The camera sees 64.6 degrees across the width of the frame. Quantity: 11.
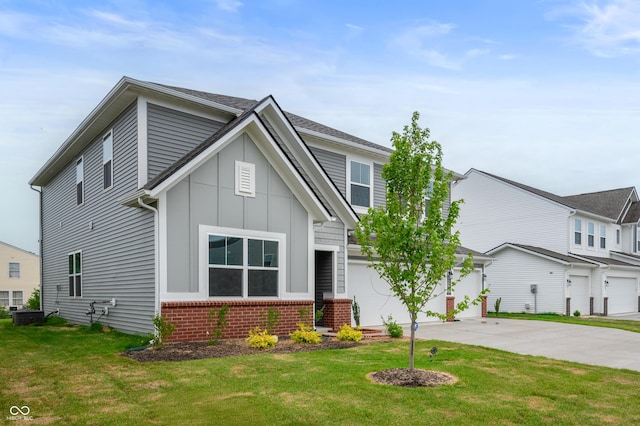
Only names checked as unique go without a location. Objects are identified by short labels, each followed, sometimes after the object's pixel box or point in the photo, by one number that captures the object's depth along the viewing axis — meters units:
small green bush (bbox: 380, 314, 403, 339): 13.36
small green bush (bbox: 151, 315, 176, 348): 10.57
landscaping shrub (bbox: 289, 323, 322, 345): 11.66
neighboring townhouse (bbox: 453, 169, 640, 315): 27.25
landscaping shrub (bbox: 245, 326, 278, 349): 10.76
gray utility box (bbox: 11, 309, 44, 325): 17.61
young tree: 7.81
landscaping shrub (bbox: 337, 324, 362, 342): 12.40
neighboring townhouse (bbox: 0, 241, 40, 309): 43.62
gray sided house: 11.62
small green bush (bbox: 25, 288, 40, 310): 23.91
